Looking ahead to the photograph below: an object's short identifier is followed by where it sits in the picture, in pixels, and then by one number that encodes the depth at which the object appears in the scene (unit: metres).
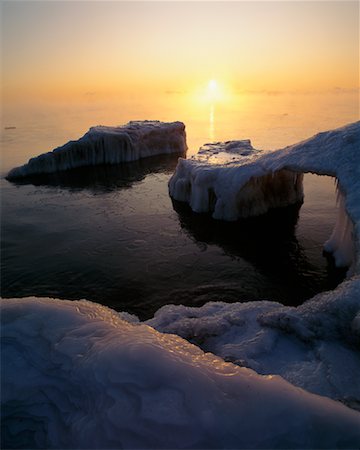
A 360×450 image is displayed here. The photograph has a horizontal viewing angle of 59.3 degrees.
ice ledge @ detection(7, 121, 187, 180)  32.81
